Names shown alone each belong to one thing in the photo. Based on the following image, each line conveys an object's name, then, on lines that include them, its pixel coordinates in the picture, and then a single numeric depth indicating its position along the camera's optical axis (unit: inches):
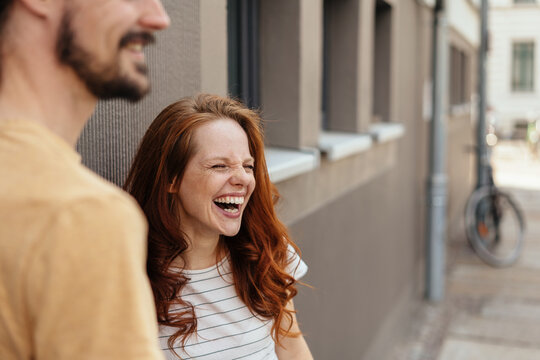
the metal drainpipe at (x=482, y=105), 368.5
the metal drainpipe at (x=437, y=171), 289.7
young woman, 66.8
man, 30.6
